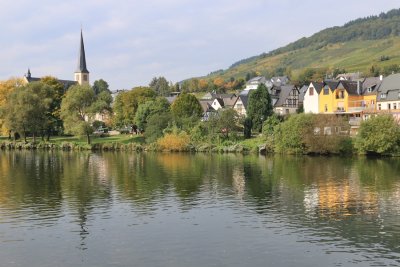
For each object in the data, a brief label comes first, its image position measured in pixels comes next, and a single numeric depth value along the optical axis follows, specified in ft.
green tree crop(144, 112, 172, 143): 317.42
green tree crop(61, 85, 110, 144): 320.95
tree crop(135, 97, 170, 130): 338.13
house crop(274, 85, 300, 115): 387.06
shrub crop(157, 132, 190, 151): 302.86
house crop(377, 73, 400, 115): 300.40
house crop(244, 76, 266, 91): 590.14
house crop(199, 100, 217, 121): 423.56
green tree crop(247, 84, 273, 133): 321.52
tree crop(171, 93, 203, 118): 349.20
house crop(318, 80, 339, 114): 327.67
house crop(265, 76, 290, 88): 572.63
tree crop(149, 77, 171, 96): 646.33
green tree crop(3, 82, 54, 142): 327.67
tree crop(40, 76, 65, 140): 362.06
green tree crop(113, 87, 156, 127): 366.02
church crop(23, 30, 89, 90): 558.97
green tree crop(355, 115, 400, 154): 241.55
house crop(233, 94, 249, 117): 396.37
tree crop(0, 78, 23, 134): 353.74
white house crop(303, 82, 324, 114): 338.09
